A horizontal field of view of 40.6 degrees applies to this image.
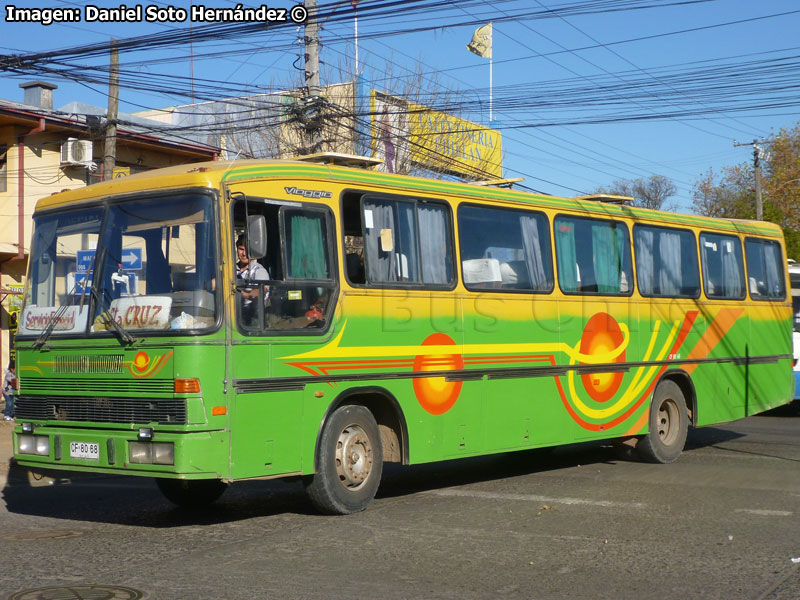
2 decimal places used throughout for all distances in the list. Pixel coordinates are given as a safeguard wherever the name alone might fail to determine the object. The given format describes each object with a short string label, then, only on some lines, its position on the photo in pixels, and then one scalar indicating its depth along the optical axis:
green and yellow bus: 8.77
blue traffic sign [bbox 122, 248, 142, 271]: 9.11
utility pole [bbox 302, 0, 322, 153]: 22.03
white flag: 38.09
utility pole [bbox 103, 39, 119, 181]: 19.70
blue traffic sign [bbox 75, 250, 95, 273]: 9.38
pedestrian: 17.89
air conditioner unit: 25.42
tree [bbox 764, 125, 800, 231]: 54.91
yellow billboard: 31.42
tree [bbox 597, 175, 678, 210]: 77.06
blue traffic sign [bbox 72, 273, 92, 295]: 9.30
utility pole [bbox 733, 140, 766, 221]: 45.01
